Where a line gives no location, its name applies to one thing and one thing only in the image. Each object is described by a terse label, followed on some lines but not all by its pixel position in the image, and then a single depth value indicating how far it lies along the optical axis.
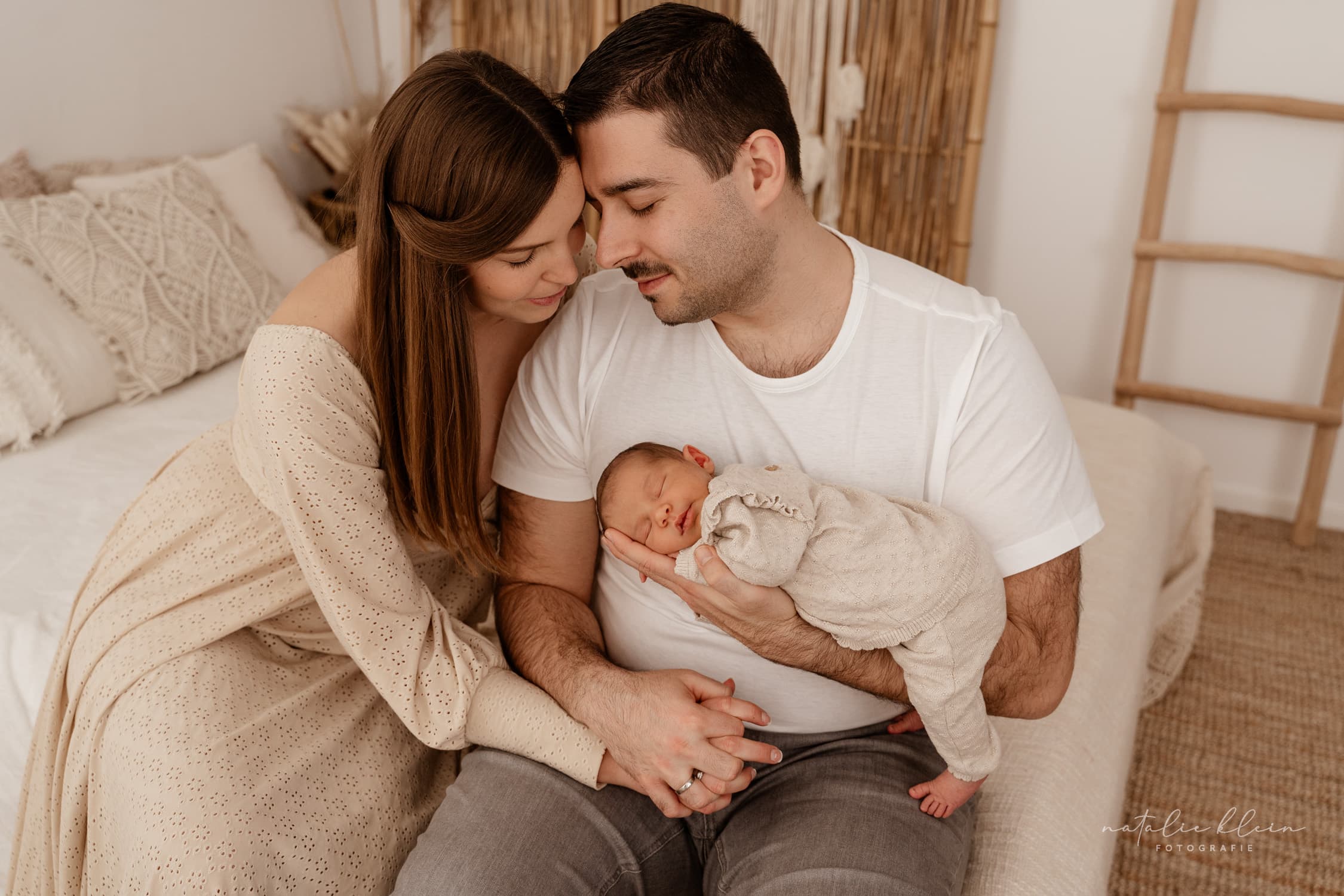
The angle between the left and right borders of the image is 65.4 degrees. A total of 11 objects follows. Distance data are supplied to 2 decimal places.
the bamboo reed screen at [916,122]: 2.90
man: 1.20
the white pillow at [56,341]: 2.07
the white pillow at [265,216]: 2.72
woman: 1.19
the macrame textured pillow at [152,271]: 2.20
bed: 1.29
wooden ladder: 2.68
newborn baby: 1.13
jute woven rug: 1.89
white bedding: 1.52
